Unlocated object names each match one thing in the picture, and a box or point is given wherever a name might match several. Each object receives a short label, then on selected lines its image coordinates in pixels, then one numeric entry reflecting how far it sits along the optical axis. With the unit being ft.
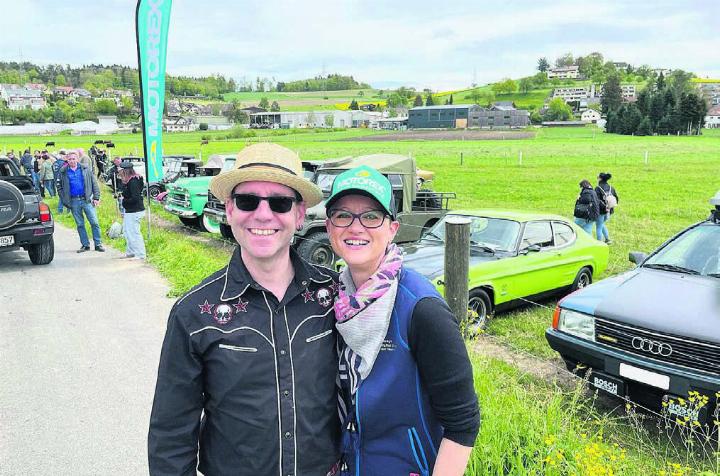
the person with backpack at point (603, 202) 37.20
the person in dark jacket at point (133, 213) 32.24
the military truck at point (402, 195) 31.98
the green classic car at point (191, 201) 44.60
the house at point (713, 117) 461.78
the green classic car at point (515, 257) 21.25
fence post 13.91
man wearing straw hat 5.71
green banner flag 33.45
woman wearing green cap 5.40
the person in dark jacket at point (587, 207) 35.27
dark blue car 12.44
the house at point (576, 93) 575.38
